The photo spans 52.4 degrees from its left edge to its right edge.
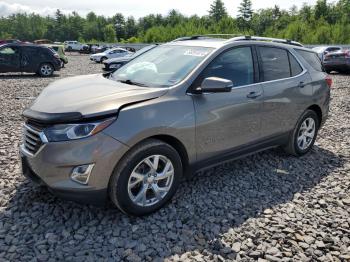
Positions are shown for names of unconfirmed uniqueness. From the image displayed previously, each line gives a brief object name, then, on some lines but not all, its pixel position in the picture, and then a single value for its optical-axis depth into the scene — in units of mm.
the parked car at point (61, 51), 22578
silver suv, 3105
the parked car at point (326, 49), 22603
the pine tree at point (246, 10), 89188
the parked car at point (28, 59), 15578
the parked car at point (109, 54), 30459
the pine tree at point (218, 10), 95519
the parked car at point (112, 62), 20131
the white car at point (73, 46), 60147
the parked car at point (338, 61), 17438
